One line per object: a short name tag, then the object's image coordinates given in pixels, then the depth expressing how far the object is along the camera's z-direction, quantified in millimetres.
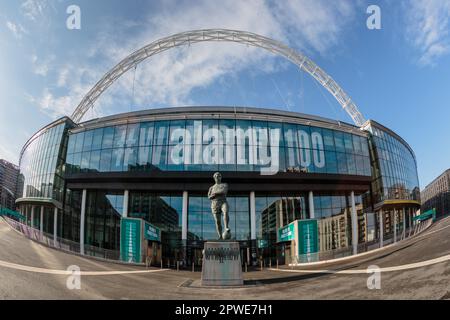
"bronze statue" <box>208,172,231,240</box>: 12641
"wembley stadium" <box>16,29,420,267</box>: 26719
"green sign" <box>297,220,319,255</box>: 23141
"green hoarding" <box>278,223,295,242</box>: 24578
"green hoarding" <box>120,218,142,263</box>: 21703
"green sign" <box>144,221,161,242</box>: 23430
